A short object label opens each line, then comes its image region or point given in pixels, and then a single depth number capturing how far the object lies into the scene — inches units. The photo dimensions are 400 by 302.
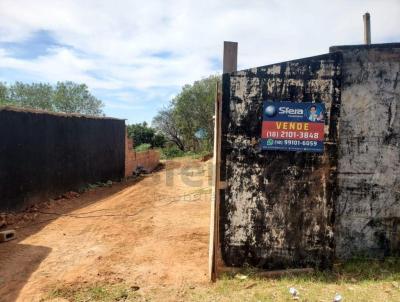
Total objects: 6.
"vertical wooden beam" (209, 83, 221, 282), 179.6
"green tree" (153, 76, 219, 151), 1007.6
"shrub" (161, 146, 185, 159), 1024.9
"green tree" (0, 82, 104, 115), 1202.6
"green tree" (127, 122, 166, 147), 1059.3
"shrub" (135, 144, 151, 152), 868.0
